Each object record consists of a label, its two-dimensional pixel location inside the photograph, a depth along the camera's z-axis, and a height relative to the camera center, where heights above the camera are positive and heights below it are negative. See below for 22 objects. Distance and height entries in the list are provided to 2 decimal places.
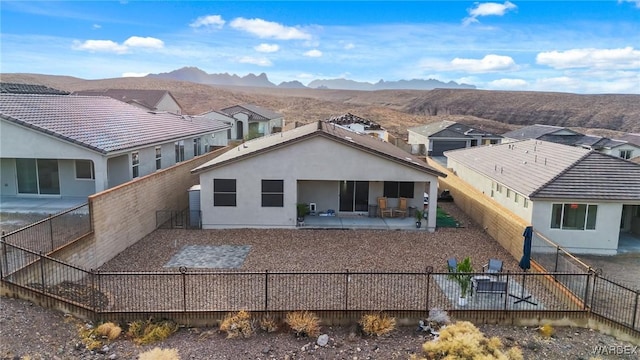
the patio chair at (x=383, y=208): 22.94 -5.07
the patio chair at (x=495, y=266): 15.04 -5.18
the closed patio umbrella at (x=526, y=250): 16.12 -4.99
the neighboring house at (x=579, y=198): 18.75 -3.61
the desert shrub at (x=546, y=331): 12.25 -5.95
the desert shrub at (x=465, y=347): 10.51 -5.61
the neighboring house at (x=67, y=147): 18.94 -1.96
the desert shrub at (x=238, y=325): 11.63 -5.65
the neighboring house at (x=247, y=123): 50.90 -2.05
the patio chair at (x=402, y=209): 23.02 -5.13
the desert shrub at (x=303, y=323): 11.72 -5.60
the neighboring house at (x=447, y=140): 46.66 -3.26
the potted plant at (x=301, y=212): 21.67 -5.04
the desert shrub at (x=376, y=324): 11.89 -5.68
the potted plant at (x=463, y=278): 13.22 -5.04
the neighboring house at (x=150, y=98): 55.79 +0.66
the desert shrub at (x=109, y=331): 11.30 -5.67
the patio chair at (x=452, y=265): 15.27 -5.27
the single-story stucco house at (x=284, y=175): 21.12 -3.19
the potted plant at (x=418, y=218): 21.61 -5.23
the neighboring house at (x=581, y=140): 43.17 -2.97
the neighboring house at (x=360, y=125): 51.31 -2.12
